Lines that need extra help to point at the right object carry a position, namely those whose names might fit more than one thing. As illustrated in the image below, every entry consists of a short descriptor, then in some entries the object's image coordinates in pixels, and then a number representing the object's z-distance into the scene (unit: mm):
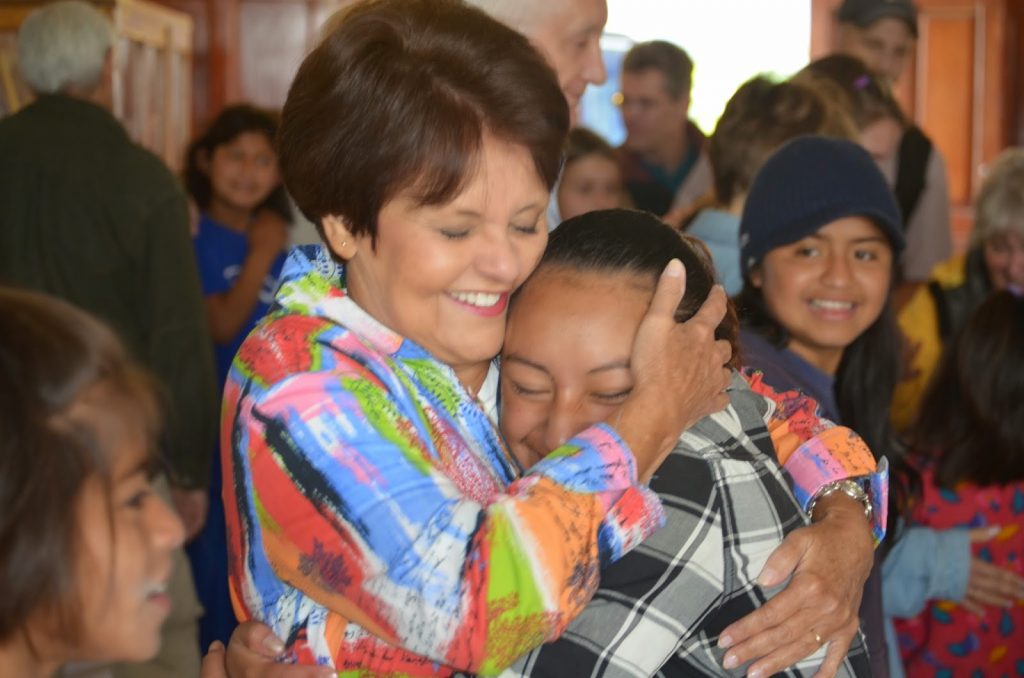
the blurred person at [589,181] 4184
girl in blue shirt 4031
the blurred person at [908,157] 4340
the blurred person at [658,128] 4730
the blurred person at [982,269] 4008
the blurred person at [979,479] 2818
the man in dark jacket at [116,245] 3480
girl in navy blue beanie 2420
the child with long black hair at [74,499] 1190
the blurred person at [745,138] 2973
